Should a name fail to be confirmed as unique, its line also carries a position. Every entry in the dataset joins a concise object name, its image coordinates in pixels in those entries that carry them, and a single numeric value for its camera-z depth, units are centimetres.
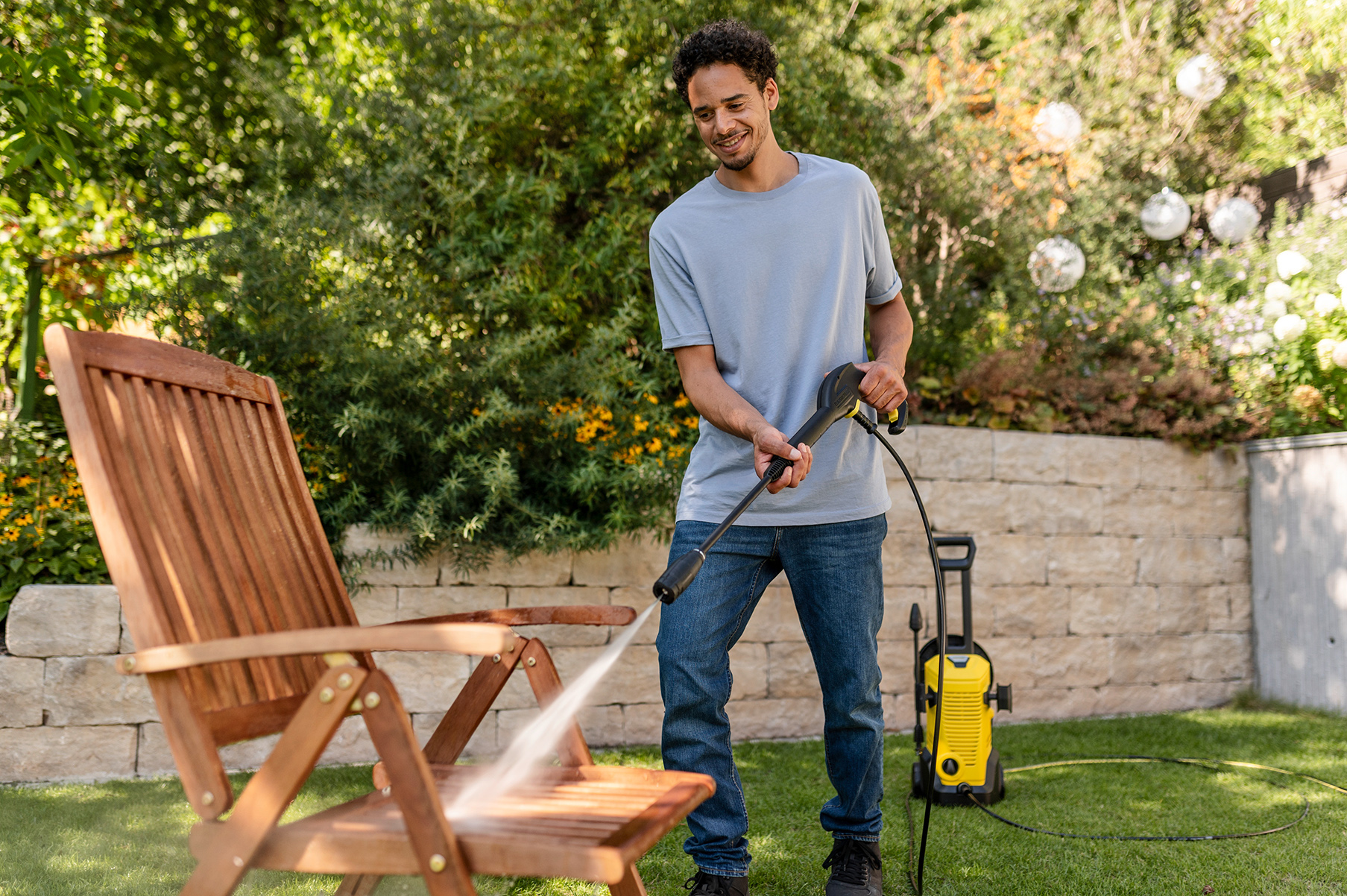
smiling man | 199
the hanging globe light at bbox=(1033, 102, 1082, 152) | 592
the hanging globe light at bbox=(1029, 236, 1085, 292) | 537
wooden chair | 119
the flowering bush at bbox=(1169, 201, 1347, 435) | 466
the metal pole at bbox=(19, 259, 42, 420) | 375
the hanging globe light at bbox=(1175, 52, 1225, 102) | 598
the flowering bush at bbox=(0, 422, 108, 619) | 327
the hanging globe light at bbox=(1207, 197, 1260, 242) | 563
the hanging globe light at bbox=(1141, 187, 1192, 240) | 576
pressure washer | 297
